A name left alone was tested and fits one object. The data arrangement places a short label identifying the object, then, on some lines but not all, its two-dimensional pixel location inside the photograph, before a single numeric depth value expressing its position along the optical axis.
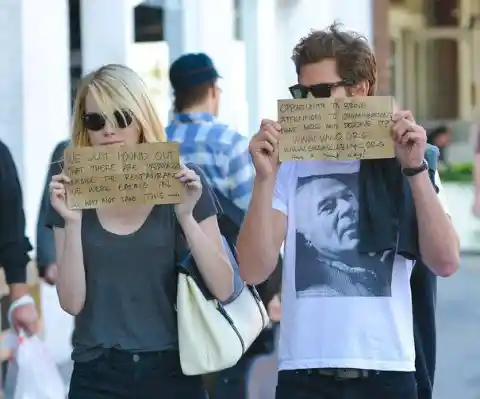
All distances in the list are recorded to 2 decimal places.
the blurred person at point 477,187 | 26.91
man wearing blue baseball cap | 10.20
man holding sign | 6.11
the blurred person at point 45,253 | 11.16
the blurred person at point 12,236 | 8.28
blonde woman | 6.61
